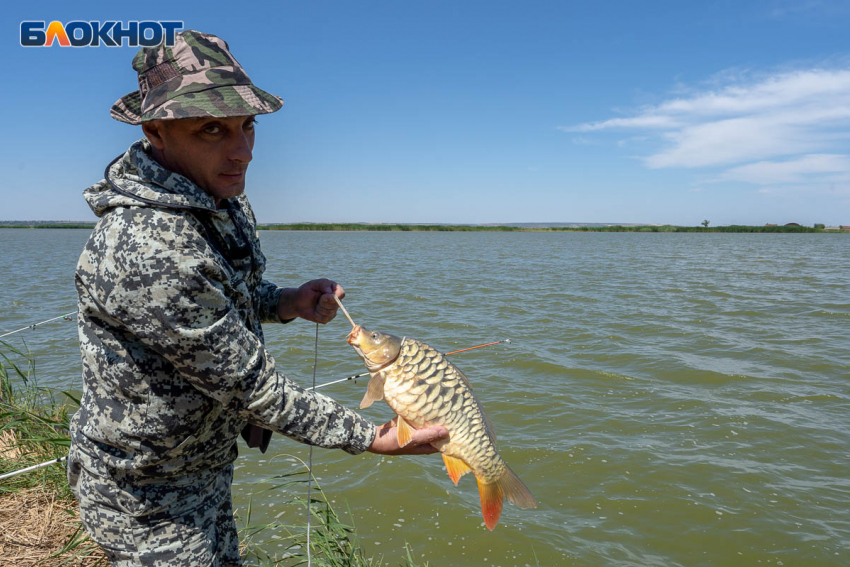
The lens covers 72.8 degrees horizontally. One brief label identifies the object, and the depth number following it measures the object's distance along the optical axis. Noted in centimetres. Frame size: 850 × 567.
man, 174
